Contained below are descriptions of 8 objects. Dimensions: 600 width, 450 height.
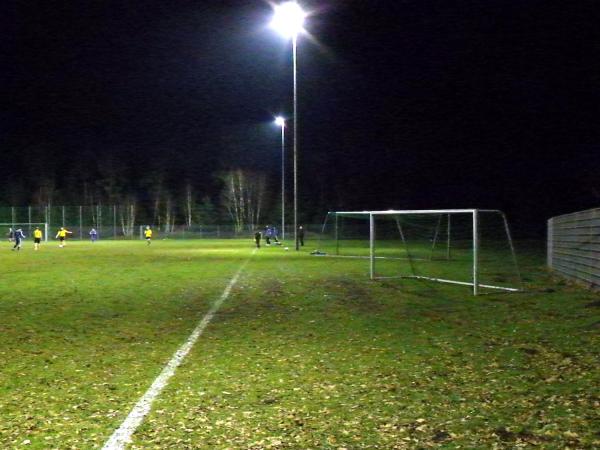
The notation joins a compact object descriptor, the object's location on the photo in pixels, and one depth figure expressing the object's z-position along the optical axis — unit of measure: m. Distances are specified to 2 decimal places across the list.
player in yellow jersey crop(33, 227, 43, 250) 41.53
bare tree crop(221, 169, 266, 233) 87.56
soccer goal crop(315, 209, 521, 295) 18.31
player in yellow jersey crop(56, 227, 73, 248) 45.25
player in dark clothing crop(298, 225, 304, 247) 43.07
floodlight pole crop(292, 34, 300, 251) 36.00
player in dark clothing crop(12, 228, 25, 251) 39.69
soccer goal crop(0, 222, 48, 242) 69.84
